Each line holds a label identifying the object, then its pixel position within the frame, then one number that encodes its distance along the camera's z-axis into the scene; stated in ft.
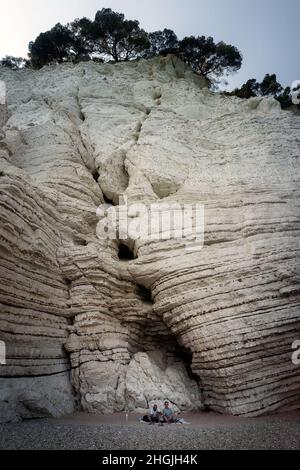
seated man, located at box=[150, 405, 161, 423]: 31.60
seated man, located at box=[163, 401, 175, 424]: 31.63
